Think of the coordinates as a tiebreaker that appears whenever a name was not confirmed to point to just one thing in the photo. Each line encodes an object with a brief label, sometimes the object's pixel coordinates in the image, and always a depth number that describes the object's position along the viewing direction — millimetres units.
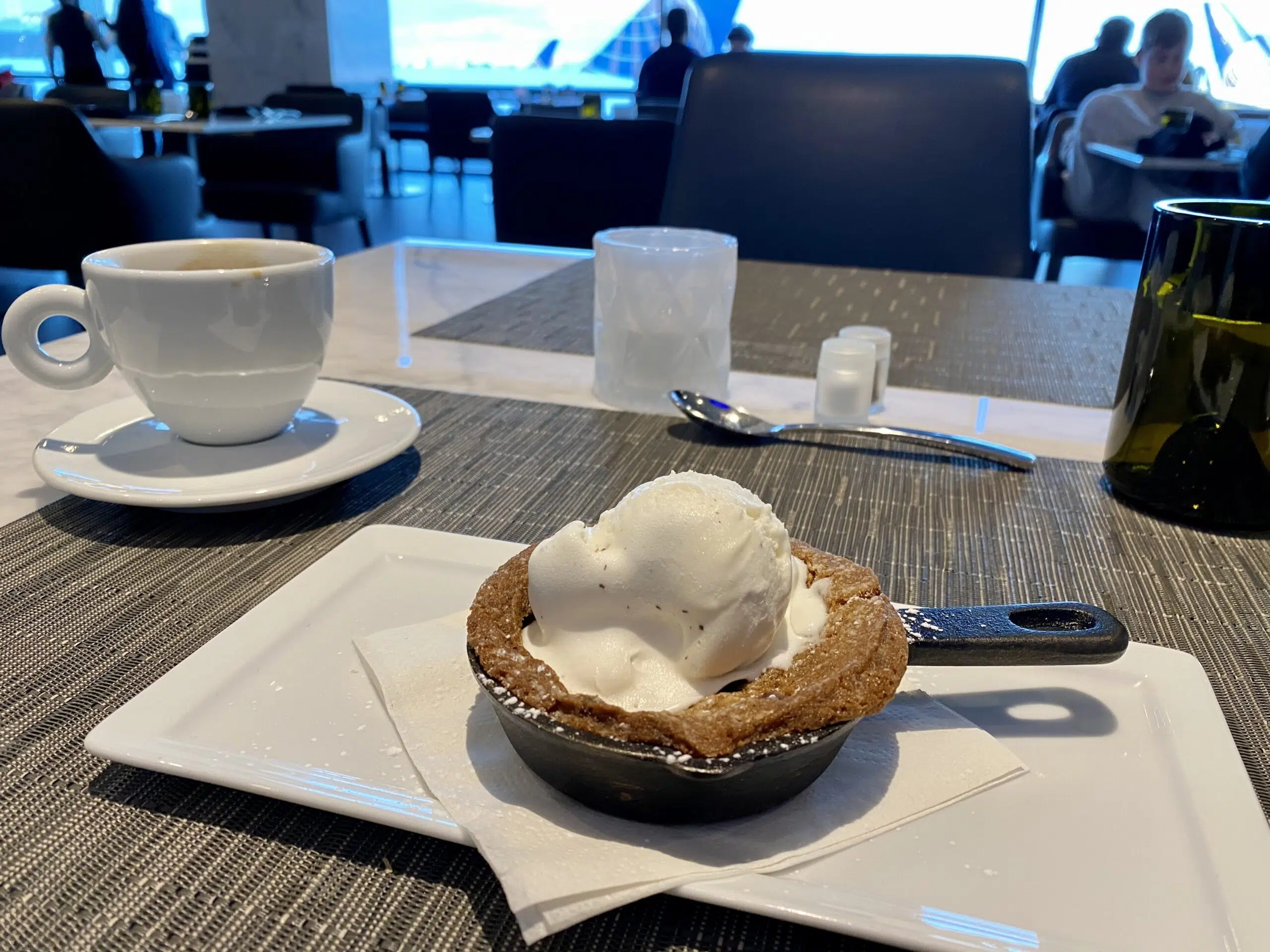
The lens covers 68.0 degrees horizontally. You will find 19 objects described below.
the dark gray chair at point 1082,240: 3492
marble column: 6961
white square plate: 327
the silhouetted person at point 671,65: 6375
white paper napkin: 334
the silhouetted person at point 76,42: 6840
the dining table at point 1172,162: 3385
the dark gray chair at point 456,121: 7645
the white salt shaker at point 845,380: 884
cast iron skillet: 337
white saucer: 638
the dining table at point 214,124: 4129
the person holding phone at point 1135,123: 3619
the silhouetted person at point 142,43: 7160
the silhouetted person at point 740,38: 7379
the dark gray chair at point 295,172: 4398
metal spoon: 802
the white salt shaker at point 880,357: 949
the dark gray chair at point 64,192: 2994
